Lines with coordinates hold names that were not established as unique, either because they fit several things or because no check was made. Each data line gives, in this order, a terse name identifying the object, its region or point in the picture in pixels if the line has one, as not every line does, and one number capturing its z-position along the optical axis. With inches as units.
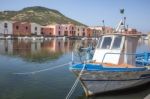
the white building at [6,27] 2567.9
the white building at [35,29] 2873.0
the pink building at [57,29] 3074.7
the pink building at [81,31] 3328.7
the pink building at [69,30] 3192.5
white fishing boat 288.6
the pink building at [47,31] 3087.8
